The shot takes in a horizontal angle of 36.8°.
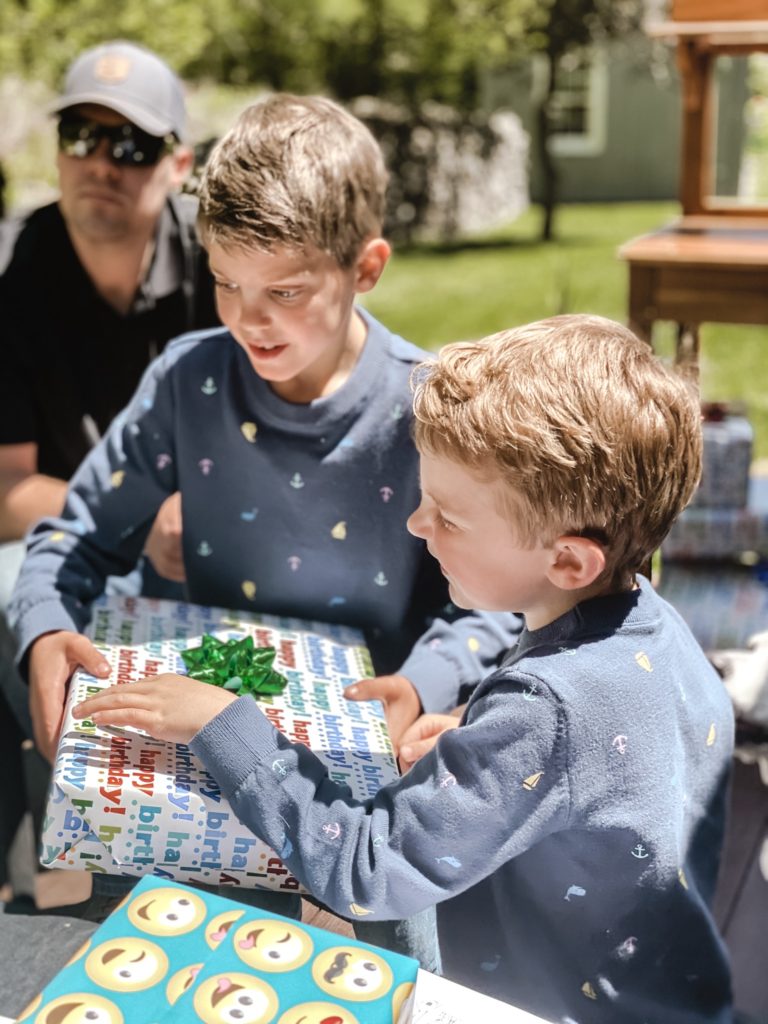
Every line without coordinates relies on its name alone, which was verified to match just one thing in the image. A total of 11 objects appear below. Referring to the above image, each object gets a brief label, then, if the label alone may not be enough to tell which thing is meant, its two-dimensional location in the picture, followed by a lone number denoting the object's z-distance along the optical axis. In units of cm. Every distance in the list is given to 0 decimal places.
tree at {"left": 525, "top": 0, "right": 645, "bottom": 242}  948
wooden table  302
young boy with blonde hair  108
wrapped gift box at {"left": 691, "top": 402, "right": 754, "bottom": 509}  315
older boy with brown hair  154
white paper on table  97
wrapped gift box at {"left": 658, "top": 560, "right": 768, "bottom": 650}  282
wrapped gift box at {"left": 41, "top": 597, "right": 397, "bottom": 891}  114
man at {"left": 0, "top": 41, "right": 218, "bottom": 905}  250
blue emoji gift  89
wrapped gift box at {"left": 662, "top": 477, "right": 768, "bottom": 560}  322
